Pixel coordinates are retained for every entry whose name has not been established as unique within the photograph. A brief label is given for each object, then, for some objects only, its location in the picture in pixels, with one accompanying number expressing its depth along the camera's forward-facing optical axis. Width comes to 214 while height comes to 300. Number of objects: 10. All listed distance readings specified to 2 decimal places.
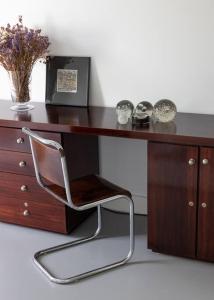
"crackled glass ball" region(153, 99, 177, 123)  2.20
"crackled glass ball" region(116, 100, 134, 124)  2.26
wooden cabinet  2.09
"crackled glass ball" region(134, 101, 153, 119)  2.26
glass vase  2.57
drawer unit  2.46
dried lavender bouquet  2.48
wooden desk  2.10
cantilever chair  1.99
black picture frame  2.65
